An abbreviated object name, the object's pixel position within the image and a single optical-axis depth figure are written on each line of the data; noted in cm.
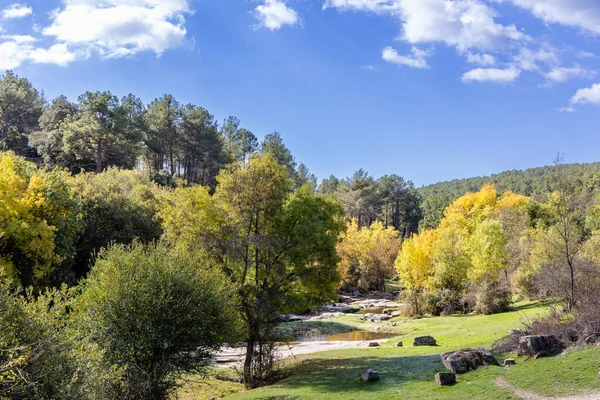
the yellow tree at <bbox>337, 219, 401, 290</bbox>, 9250
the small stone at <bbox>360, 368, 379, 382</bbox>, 2309
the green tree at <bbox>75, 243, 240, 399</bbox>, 2166
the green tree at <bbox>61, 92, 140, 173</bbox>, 7550
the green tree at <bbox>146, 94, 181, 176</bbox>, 9350
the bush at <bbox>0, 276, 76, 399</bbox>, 1224
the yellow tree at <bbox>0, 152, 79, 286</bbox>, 3086
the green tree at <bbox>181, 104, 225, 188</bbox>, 9362
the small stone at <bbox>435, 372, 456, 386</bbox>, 1989
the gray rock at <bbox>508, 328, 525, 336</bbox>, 2489
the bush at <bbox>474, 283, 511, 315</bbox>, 4981
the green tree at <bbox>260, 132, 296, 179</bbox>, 10261
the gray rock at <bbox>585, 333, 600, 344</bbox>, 2055
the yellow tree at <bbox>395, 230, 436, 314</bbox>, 6016
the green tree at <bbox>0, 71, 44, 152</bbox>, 9838
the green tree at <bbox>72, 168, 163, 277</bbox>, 4555
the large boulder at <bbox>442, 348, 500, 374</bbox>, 2136
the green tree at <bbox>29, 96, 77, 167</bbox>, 8281
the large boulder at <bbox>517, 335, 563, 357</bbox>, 2109
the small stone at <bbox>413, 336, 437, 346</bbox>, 3447
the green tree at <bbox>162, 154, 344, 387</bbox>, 2889
